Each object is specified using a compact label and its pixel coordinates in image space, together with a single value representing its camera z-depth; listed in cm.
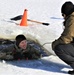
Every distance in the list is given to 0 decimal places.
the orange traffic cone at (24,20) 1896
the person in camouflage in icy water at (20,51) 1349
